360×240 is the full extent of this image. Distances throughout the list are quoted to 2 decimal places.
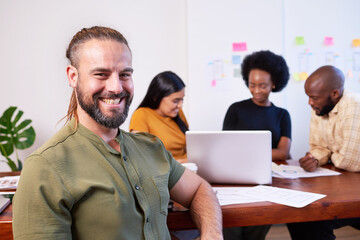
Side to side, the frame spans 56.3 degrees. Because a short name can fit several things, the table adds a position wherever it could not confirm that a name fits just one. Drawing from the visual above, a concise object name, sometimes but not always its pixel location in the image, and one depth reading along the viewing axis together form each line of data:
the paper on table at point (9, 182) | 1.50
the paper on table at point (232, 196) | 1.30
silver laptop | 1.48
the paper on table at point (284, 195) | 1.27
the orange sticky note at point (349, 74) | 3.43
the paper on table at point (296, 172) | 1.68
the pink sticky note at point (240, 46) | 3.28
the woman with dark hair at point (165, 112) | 2.30
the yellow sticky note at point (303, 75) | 3.34
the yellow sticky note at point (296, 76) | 3.34
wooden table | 1.22
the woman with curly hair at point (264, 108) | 2.46
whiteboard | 3.25
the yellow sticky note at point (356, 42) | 3.42
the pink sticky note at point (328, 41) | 3.38
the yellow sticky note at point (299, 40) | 3.33
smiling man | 0.82
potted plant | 3.01
